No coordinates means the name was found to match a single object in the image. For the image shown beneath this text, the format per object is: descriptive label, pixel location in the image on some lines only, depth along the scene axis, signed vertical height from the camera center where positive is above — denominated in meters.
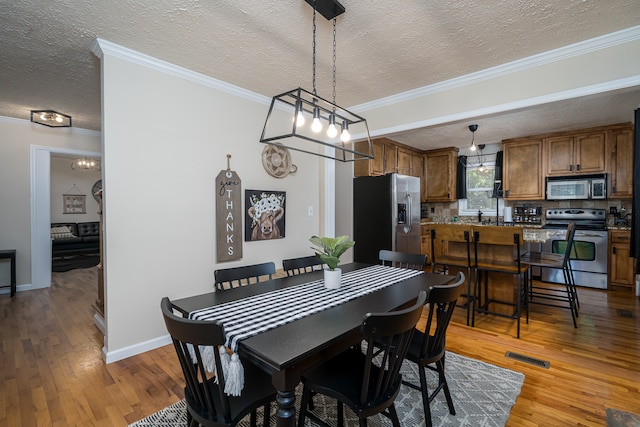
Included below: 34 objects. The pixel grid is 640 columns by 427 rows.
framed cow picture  3.39 -0.05
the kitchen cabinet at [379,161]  4.71 +0.85
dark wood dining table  1.11 -0.52
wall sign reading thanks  3.13 -0.06
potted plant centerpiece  1.92 -0.28
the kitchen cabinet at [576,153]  4.60 +0.90
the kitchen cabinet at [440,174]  6.18 +0.76
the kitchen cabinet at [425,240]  5.78 -0.56
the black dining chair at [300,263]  2.44 -0.43
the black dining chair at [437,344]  1.55 -0.77
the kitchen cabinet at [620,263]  4.27 -0.75
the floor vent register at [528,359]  2.42 -1.22
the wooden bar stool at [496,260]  2.97 -0.54
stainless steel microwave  4.62 +0.37
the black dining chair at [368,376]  1.20 -0.79
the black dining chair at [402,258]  2.61 -0.43
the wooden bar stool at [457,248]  3.27 -0.44
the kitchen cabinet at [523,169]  5.12 +0.72
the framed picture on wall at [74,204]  7.99 +0.18
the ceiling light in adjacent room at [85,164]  7.34 +1.15
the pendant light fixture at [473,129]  4.58 +1.27
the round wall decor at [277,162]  3.54 +0.59
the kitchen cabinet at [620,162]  4.38 +0.72
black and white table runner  1.33 -0.51
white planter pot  1.93 -0.43
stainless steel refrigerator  4.31 -0.06
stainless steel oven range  4.44 -0.56
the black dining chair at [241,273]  2.00 -0.43
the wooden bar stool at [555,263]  3.16 -0.56
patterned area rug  1.77 -1.23
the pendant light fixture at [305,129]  3.68 +1.04
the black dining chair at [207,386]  1.09 -0.75
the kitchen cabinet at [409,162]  5.62 +0.96
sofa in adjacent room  6.97 -0.66
